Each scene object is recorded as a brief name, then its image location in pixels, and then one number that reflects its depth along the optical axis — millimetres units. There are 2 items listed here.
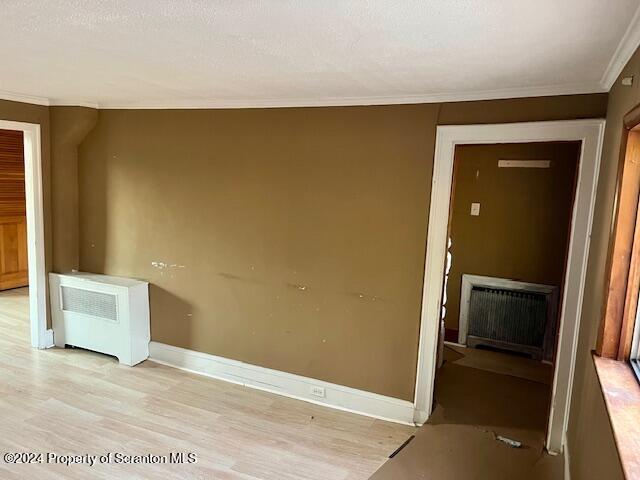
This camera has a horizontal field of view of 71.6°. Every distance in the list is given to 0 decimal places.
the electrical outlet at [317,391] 3262
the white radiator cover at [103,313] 3713
